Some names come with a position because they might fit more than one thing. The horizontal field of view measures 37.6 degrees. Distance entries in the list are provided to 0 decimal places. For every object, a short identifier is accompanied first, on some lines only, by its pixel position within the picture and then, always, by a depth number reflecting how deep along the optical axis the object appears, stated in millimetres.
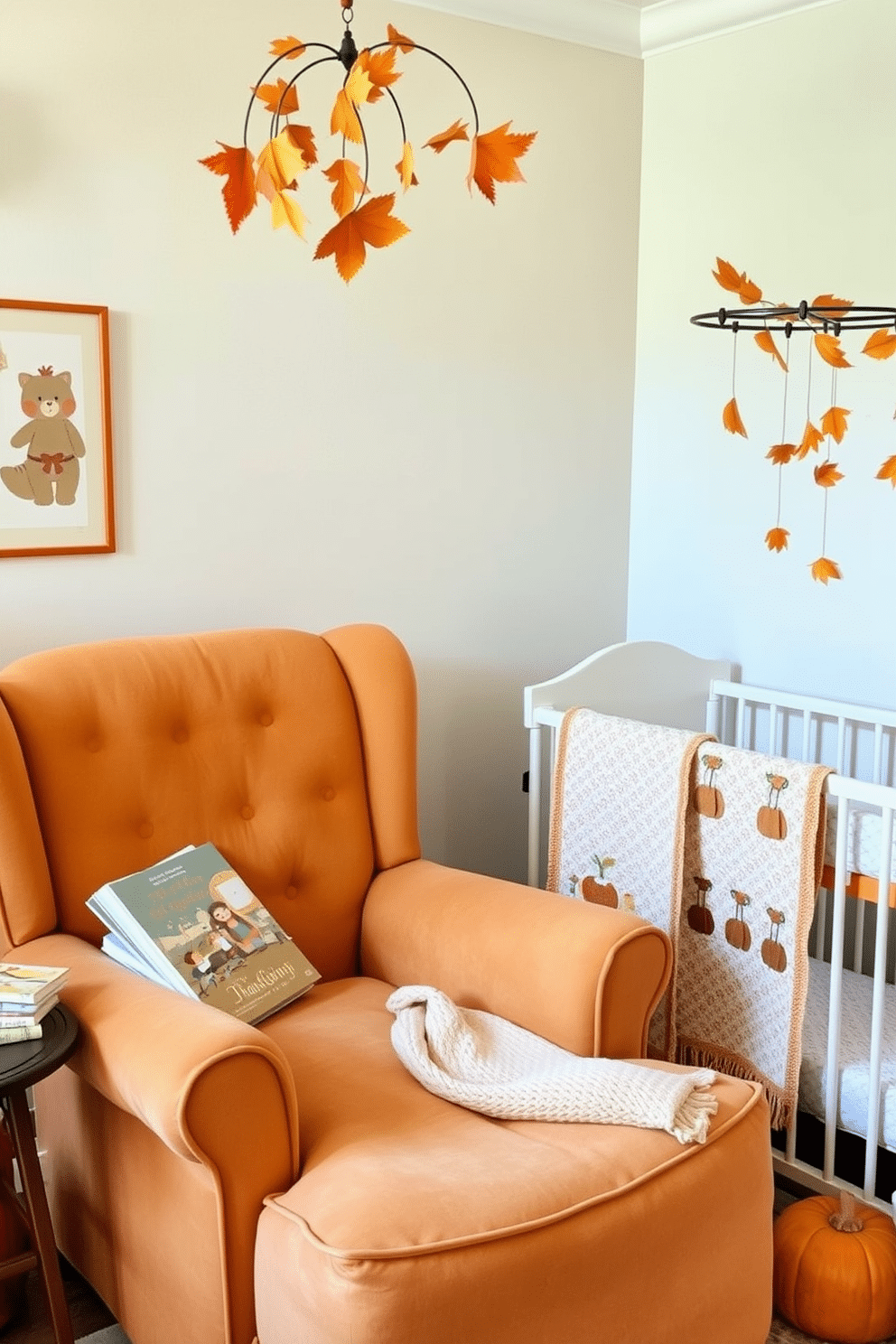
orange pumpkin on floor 1921
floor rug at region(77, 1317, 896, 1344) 1977
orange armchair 1538
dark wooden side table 1688
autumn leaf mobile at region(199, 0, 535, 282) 1151
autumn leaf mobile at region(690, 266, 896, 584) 2254
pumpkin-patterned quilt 2184
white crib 2129
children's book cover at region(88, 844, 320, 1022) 1994
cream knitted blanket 1753
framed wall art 2307
